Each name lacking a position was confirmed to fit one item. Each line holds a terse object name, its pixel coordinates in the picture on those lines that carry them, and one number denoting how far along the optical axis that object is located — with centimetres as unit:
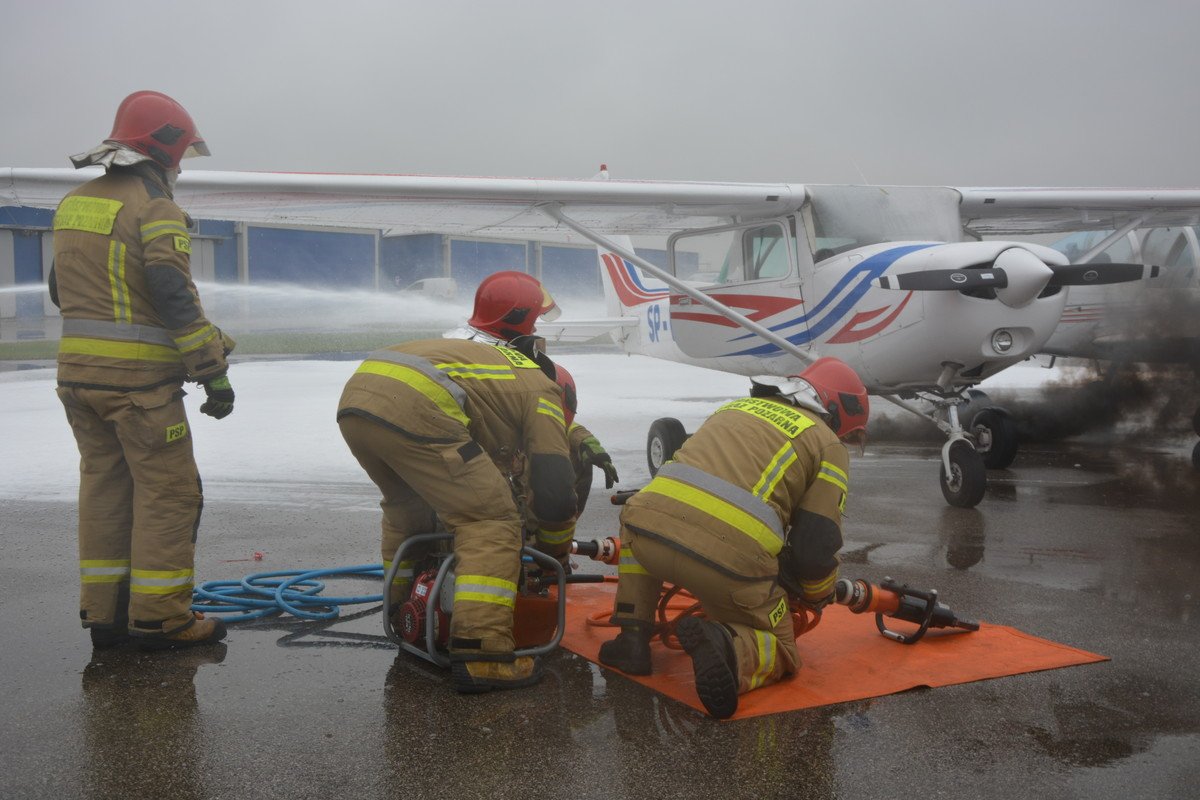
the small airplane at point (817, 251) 781
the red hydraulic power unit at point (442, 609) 398
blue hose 477
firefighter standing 422
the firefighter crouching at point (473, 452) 382
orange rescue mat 378
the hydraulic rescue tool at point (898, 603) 427
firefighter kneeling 369
